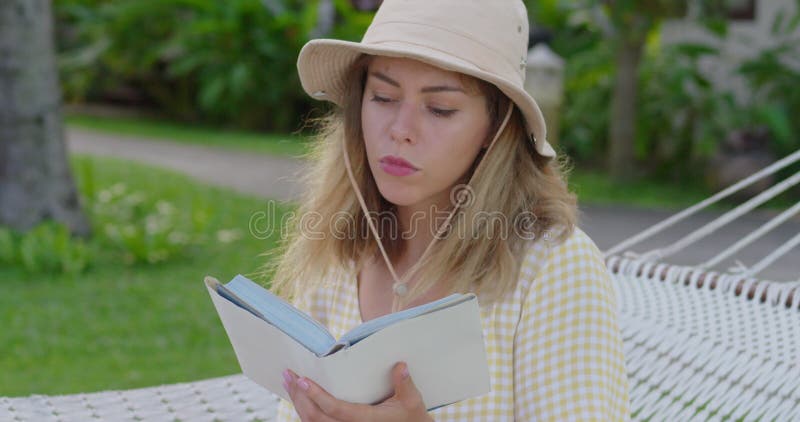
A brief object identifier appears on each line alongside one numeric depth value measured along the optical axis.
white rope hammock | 4.02
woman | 2.76
